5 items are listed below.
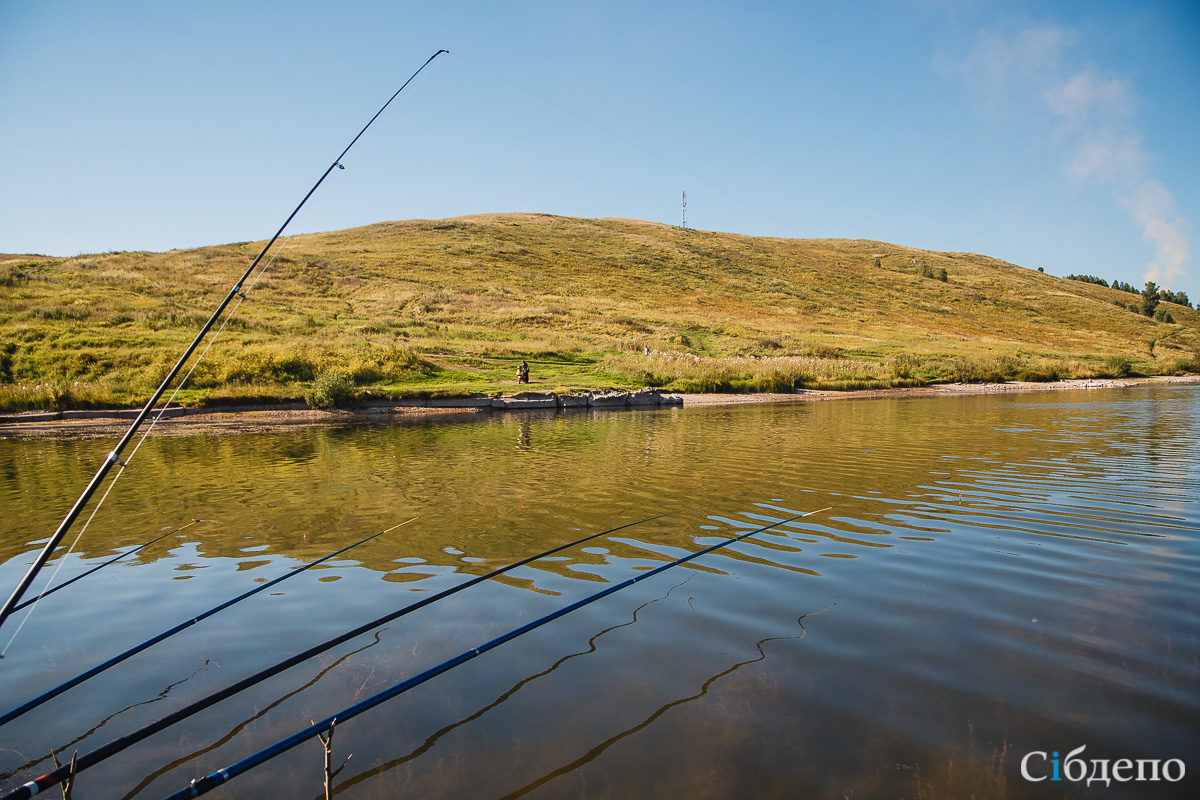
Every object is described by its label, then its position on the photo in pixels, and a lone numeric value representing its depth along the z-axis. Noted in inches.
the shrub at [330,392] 1077.8
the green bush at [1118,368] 1881.2
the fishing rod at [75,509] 121.3
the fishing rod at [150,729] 101.6
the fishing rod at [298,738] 104.4
